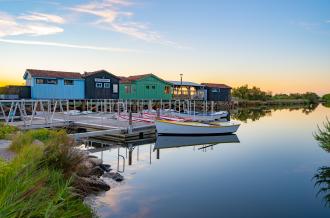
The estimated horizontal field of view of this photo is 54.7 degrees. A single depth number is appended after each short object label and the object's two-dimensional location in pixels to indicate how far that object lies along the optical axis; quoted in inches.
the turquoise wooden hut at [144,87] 1861.5
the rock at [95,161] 579.2
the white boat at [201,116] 1449.3
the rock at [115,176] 538.7
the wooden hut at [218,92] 2482.8
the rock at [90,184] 380.5
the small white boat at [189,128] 985.5
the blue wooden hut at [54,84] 1517.0
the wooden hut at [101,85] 1689.2
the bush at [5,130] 574.9
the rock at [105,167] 590.3
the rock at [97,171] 533.8
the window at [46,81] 1521.9
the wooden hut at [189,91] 2208.4
